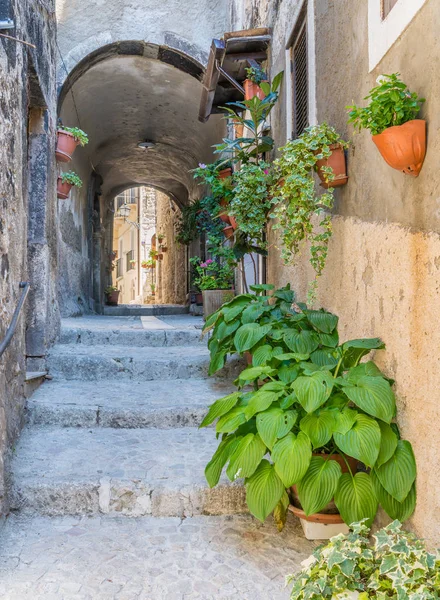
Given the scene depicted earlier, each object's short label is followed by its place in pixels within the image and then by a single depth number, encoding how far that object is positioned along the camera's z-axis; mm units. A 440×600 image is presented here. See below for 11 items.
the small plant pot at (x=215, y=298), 6172
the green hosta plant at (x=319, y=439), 2076
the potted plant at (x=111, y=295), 14255
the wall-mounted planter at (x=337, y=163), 2871
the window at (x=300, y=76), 4012
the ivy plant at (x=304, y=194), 2887
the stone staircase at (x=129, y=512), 2189
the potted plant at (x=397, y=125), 1878
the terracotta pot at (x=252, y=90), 5414
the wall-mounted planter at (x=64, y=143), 5172
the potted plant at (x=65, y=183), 5719
